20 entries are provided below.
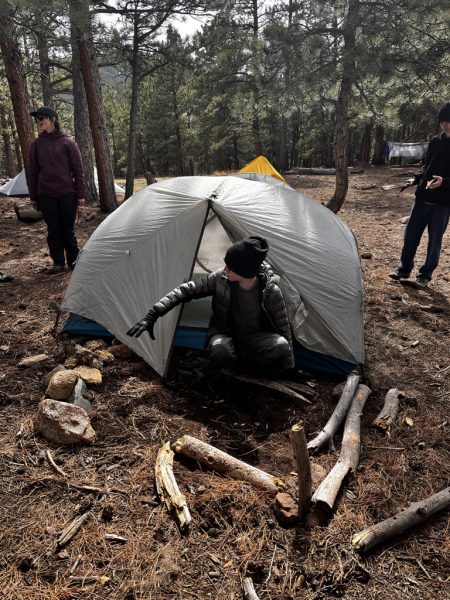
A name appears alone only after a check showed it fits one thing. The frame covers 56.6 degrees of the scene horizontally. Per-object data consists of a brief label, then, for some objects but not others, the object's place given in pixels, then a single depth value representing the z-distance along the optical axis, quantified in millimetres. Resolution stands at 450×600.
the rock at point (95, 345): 4125
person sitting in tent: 3415
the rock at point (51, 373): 3502
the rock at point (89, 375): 3551
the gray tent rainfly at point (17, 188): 14008
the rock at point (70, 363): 3737
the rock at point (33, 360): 3819
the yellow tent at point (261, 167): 9933
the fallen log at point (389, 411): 3139
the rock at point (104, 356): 3915
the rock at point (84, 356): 3816
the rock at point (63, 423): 2883
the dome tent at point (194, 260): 3865
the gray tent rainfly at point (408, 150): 23203
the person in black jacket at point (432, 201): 5137
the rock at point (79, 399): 3254
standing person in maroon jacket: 5441
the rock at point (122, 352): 4051
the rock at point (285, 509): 2297
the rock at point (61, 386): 3248
